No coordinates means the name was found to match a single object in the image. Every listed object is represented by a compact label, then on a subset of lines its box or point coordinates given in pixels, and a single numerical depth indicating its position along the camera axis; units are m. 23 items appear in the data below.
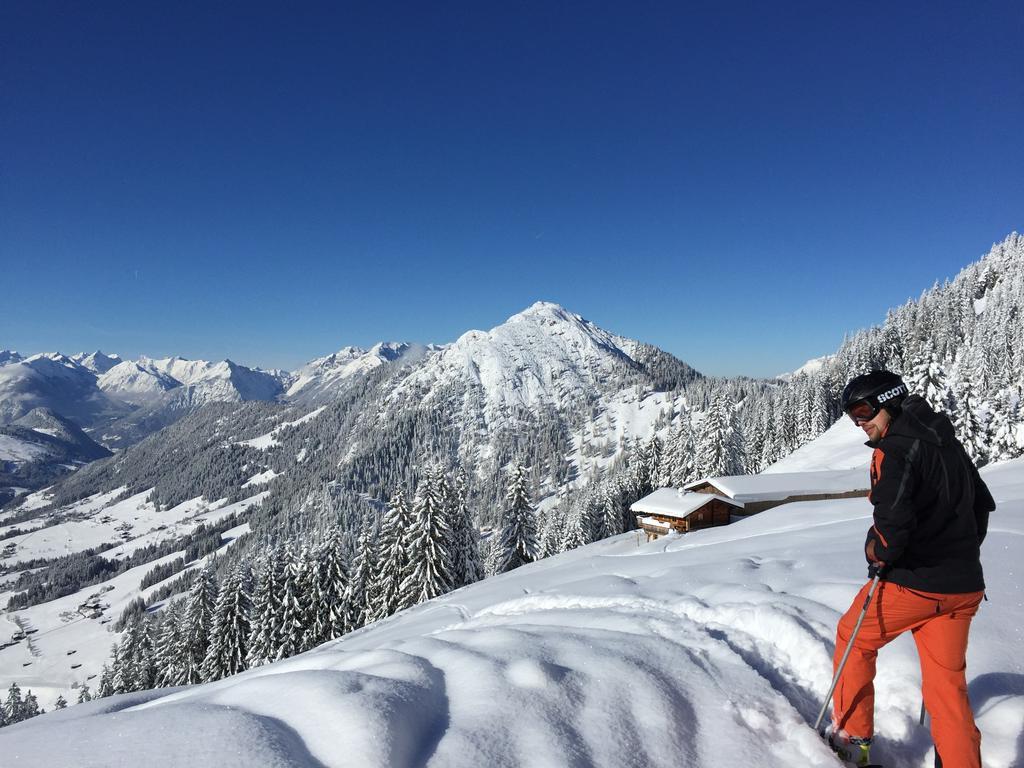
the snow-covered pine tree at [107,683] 47.72
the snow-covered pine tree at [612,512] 50.56
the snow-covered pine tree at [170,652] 38.34
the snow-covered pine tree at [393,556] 30.70
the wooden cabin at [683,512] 28.44
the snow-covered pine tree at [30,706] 59.80
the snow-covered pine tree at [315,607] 33.38
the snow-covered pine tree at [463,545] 31.95
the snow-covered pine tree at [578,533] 48.12
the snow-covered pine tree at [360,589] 33.47
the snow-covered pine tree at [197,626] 37.26
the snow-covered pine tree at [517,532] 37.06
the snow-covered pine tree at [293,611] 32.88
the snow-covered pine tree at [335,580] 33.34
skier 3.24
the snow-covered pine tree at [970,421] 34.88
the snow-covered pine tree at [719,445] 47.11
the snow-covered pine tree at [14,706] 57.87
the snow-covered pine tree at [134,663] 42.25
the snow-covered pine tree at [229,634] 34.41
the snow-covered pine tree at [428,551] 29.34
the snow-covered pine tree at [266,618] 32.94
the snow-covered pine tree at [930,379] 33.97
